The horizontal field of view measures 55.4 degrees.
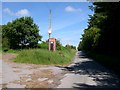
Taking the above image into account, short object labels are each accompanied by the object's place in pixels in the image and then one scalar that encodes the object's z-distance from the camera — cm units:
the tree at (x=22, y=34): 2809
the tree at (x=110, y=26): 1007
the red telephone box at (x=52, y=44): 2032
